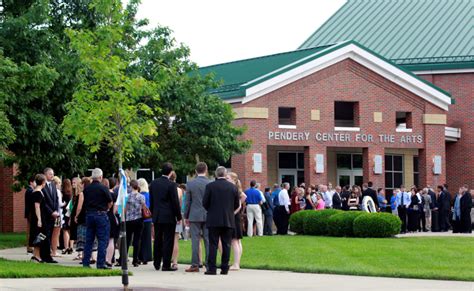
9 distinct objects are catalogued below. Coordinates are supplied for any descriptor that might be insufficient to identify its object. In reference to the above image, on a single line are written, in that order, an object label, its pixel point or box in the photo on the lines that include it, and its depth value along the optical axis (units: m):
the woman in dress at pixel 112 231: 22.03
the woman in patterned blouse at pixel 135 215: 22.17
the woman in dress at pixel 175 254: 20.89
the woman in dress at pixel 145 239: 22.75
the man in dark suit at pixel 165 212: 20.67
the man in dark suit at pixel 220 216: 19.69
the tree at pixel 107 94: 21.28
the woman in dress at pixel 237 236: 20.42
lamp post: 16.17
